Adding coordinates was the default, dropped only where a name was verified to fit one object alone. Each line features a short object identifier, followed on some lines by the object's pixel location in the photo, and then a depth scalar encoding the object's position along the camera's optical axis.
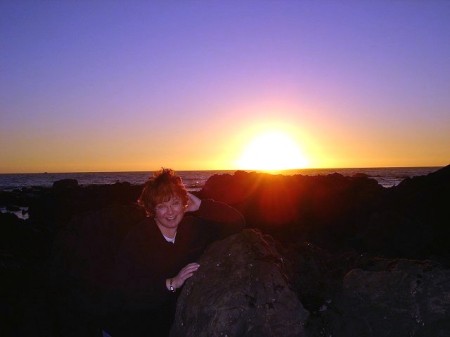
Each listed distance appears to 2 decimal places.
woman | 4.40
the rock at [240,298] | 3.88
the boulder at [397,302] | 3.69
